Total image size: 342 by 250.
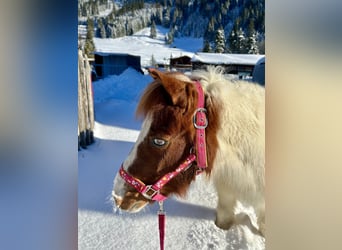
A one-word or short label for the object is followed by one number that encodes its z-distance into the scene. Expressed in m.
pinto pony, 0.82
